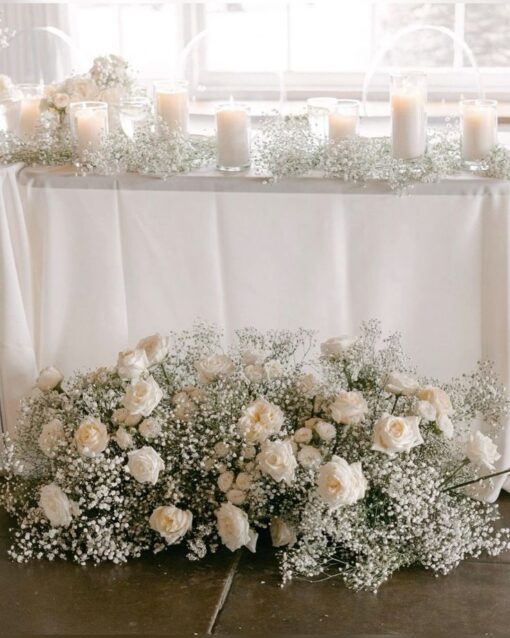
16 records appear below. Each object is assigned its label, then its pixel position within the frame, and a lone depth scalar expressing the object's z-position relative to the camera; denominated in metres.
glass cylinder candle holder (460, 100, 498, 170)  2.46
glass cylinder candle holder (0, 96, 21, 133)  2.70
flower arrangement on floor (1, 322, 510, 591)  2.26
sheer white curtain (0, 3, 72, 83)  5.28
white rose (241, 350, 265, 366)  2.44
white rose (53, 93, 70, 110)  2.71
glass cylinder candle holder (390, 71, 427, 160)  2.47
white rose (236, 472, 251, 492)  2.31
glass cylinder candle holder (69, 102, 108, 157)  2.58
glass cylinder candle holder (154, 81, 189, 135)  2.67
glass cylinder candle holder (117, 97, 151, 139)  2.67
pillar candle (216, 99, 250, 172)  2.53
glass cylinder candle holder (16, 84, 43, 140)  2.77
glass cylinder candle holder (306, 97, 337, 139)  2.55
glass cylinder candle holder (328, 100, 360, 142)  2.54
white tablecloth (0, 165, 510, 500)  2.48
